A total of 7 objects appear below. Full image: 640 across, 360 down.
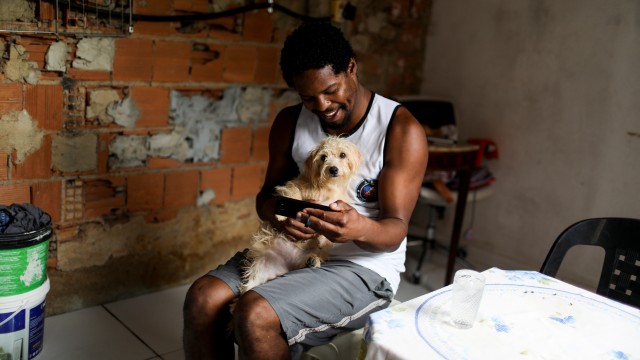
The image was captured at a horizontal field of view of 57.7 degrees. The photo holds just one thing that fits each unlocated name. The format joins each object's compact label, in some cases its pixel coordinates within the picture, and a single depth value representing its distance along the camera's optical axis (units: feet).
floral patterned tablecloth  3.86
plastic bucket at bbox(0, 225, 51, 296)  6.61
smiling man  5.24
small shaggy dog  5.83
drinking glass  4.22
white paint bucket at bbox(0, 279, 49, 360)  6.77
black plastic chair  5.96
